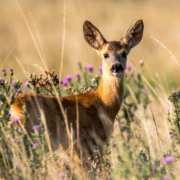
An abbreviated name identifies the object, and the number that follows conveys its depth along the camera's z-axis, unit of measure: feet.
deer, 41.01
